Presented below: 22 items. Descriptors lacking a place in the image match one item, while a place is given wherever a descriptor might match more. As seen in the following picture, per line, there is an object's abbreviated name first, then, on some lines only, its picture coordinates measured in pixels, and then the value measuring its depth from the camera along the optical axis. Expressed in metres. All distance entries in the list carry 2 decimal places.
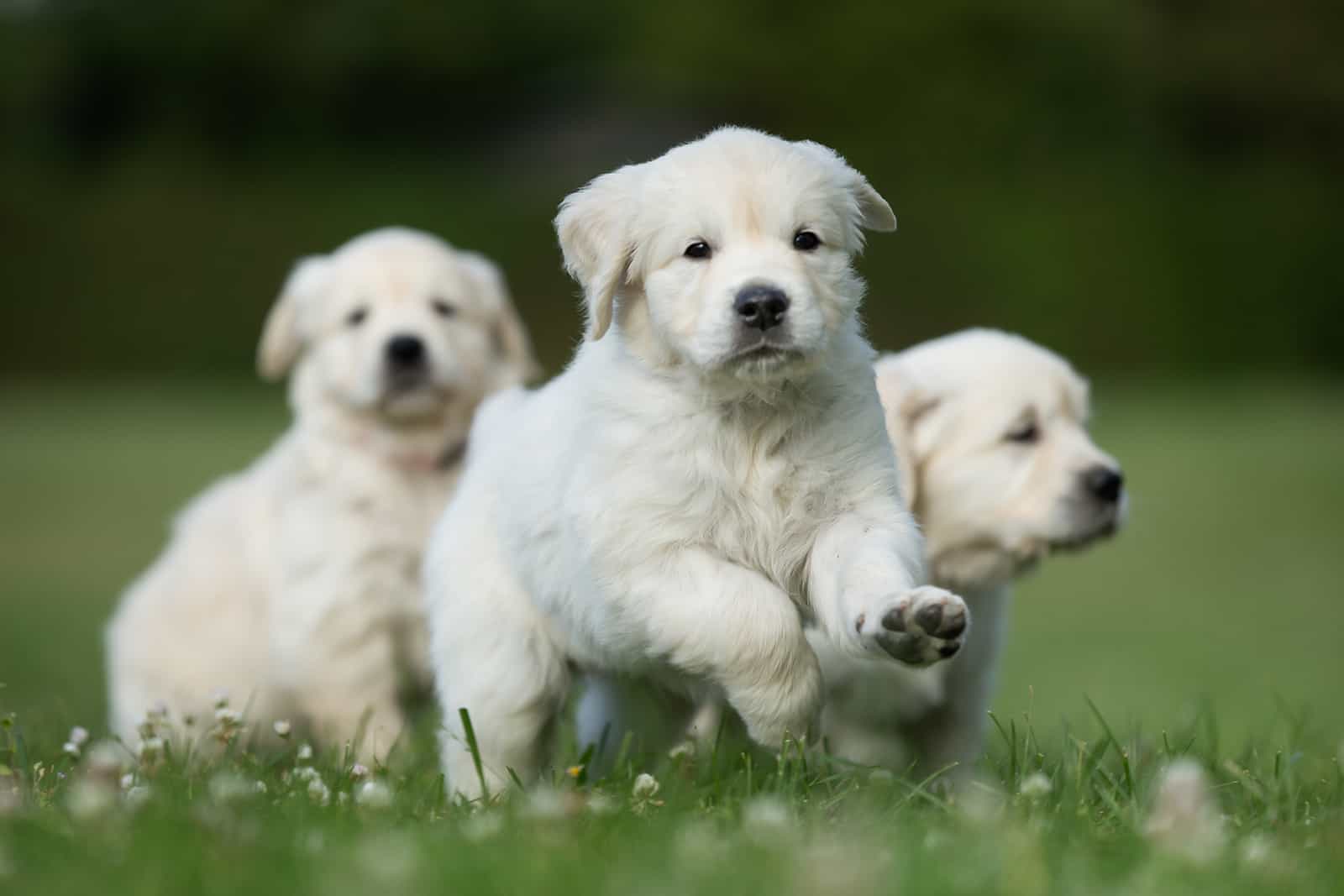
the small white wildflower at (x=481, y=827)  4.58
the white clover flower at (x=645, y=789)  5.70
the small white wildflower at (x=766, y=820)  4.49
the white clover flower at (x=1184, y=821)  4.35
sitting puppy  10.19
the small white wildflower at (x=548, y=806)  4.57
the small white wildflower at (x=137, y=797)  4.77
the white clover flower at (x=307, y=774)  5.83
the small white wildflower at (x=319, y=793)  5.48
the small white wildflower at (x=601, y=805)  4.95
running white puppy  5.84
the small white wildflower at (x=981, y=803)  4.70
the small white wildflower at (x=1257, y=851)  4.41
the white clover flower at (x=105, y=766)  4.81
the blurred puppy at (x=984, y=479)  8.50
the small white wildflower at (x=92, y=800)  4.28
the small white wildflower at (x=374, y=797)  5.23
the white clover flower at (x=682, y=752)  6.27
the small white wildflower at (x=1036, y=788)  5.27
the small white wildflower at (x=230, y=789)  5.02
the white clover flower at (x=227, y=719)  6.72
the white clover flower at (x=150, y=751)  6.33
